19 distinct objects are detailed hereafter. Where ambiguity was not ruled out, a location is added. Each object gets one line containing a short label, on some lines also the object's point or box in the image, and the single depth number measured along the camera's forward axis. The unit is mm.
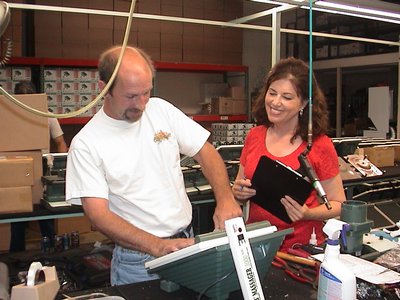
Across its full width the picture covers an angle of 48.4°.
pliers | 1148
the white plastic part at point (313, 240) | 1426
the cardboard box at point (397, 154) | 3727
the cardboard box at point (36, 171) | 2422
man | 1288
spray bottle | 896
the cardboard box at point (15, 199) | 2215
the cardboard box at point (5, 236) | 3404
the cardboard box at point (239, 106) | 5434
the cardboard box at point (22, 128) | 2424
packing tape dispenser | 927
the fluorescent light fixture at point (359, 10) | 2537
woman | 1539
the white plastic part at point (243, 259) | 812
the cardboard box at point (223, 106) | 5344
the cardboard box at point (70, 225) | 3595
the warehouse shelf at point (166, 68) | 4191
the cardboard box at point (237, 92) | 5457
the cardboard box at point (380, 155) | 3453
